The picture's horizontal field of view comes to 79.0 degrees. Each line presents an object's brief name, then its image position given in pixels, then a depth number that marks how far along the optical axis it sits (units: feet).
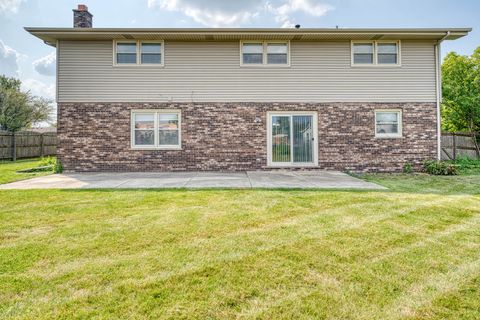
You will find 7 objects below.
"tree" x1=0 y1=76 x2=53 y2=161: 81.10
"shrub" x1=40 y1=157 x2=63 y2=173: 35.40
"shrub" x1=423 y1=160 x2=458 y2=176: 33.40
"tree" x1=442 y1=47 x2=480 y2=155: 49.98
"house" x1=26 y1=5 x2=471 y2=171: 36.27
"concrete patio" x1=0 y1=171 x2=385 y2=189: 25.46
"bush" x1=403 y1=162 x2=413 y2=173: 36.09
